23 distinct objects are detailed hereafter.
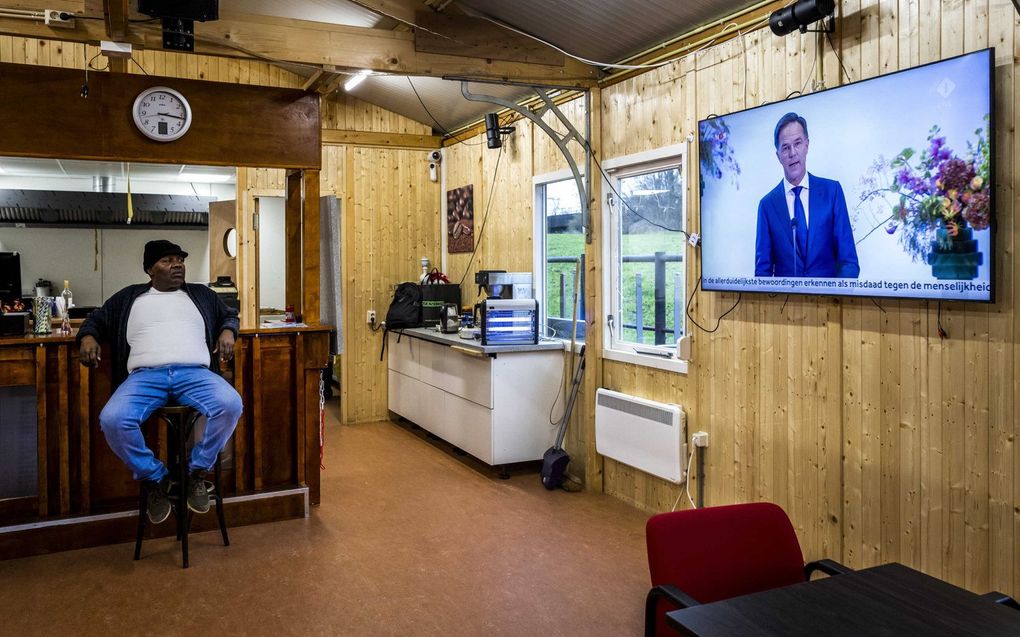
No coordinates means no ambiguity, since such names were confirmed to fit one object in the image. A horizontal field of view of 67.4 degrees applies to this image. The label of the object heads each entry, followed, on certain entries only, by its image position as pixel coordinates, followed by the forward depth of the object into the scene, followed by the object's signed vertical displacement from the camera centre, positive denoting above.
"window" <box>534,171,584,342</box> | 5.61 +0.42
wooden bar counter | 4.05 -0.78
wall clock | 4.29 +1.10
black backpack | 6.99 -0.01
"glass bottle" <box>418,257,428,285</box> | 7.15 +0.35
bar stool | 3.82 -0.80
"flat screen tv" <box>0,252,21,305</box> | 6.91 +0.32
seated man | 3.78 -0.28
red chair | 1.90 -0.65
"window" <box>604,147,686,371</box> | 4.45 +0.30
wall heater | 4.27 -0.76
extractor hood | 8.66 +1.16
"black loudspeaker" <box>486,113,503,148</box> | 5.94 +1.39
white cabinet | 5.36 -0.69
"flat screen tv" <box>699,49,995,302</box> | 2.72 +0.47
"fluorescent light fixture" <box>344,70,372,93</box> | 6.29 +1.89
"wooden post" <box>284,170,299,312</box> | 5.14 +0.47
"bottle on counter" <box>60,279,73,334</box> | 4.25 -0.04
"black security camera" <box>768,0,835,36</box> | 3.13 +1.20
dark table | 1.51 -0.64
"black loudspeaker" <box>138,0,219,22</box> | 3.67 +1.44
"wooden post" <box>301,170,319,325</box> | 4.81 +0.40
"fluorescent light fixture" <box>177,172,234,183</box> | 9.46 +1.63
